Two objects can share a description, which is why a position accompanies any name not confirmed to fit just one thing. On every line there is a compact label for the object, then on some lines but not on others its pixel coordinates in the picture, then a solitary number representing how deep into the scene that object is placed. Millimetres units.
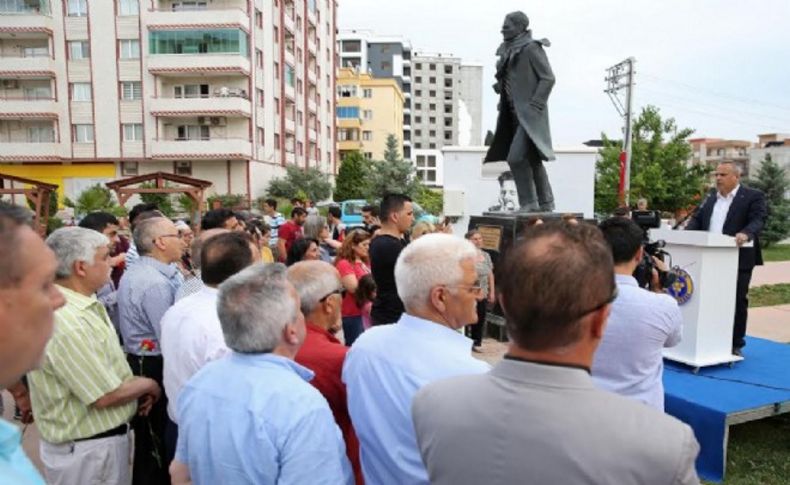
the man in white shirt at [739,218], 5156
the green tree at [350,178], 43812
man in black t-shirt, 4211
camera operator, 2549
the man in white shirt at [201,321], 2615
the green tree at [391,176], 35594
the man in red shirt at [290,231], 8258
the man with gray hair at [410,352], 1864
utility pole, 21406
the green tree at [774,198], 22844
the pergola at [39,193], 11898
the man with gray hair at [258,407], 1665
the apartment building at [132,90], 31625
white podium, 4609
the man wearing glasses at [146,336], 3186
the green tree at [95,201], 22609
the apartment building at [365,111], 60062
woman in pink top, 5343
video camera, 4625
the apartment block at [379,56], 76475
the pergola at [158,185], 14492
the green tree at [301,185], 34688
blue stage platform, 3887
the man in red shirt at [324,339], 2338
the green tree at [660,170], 31297
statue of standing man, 6363
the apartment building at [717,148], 95312
